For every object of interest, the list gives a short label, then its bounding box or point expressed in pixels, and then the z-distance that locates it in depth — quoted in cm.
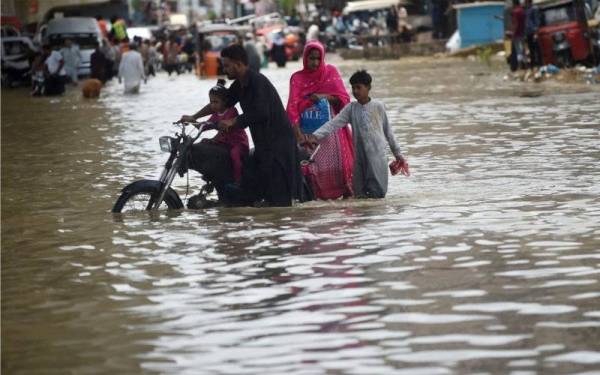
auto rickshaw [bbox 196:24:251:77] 5312
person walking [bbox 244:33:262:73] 4196
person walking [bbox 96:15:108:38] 6259
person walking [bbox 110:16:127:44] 6006
